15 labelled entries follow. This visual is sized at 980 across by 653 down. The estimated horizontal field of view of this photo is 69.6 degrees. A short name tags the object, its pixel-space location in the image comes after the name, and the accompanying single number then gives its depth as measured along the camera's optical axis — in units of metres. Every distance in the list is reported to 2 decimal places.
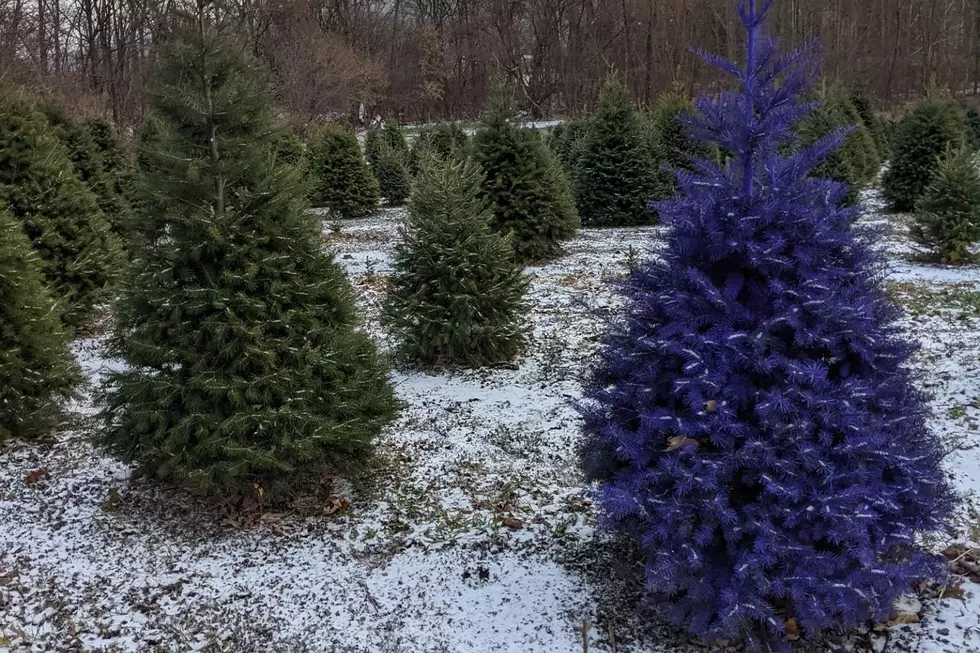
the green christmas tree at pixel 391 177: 17.08
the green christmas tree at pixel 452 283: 6.07
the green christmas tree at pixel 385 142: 18.45
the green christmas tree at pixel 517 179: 9.59
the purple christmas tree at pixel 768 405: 2.42
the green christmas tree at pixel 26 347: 4.69
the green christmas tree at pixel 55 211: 7.15
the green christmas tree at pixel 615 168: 12.52
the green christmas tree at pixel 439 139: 17.73
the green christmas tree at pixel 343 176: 15.05
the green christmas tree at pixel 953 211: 9.02
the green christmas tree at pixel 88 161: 10.02
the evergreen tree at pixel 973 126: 21.17
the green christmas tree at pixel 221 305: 3.55
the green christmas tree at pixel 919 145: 13.27
